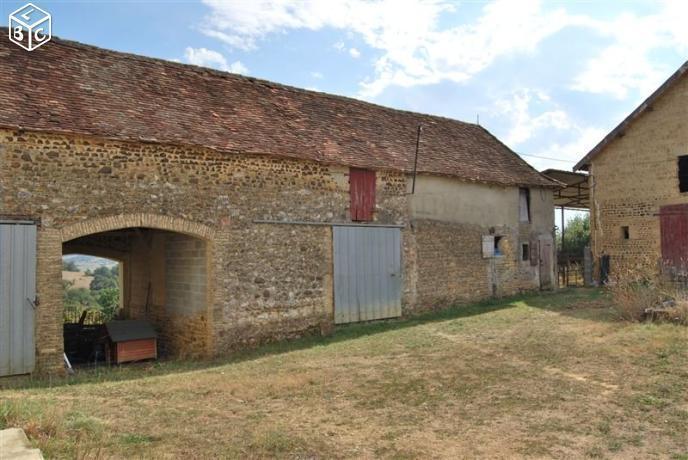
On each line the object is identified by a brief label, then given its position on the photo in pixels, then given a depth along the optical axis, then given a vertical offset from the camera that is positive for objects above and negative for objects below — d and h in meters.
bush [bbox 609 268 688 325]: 10.28 -0.94
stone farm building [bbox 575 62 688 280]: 16.38 +2.13
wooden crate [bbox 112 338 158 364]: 10.55 -1.77
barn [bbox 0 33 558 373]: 8.57 +1.12
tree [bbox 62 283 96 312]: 37.28 -2.57
